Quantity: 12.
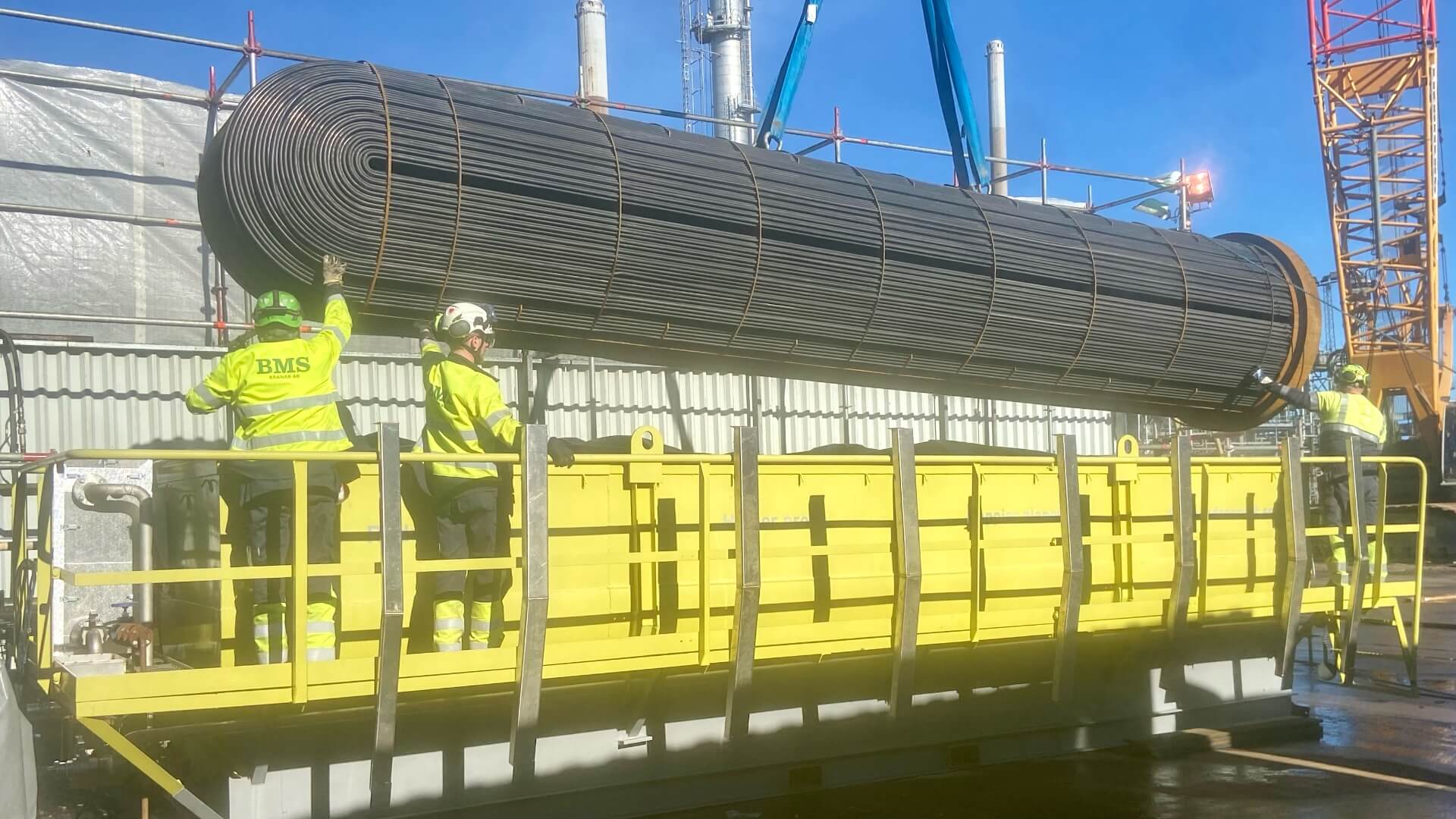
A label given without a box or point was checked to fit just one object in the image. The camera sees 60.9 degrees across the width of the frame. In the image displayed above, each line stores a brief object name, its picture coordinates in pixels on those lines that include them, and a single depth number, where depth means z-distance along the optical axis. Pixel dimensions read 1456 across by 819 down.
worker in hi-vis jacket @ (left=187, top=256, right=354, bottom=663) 4.57
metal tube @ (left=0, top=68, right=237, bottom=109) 9.49
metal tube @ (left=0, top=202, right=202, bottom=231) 9.41
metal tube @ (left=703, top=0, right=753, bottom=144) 30.84
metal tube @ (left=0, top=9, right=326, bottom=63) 8.86
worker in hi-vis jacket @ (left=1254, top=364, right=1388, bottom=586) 7.91
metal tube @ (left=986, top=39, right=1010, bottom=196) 24.59
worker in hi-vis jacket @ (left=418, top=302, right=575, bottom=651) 4.86
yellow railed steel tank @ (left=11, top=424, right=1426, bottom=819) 4.43
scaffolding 9.16
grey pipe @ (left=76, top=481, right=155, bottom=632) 4.75
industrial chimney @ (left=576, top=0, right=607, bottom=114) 18.41
